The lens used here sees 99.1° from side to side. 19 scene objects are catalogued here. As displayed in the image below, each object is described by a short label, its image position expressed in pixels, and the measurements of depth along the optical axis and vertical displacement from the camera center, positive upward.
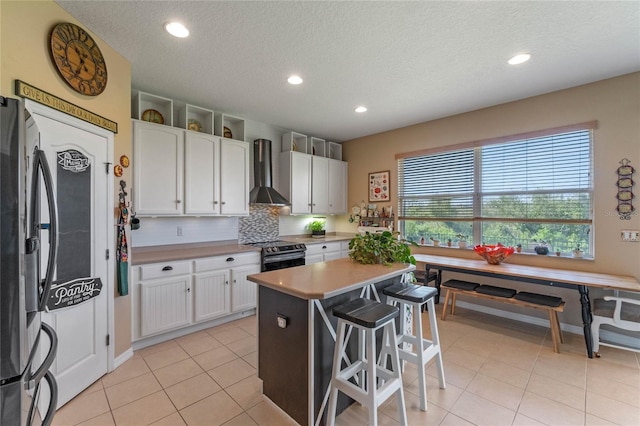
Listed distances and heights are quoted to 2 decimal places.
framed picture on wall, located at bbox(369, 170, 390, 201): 4.83 +0.48
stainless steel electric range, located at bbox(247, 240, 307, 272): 3.65 -0.59
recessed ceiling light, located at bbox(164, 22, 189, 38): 2.03 +1.40
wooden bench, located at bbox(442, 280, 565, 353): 2.71 -0.95
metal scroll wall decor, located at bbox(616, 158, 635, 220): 2.79 +0.24
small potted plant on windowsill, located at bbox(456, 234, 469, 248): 3.92 -0.40
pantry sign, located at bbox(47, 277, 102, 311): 1.89 -0.59
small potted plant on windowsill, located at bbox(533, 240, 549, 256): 3.28 -0.43
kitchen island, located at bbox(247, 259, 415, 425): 1.67 -0.79
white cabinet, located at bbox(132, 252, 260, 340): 2.71 -0.88
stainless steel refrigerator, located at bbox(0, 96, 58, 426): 0.89 -0.22
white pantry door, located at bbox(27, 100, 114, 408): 1.91 -0.19
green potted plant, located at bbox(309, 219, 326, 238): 5.04 -0.31
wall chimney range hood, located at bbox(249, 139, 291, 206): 4.08 +0.60
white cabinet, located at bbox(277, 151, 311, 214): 4.51 +0.55
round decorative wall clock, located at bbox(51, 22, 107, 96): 1.88 +1.14
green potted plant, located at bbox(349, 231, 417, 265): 2.38 -0.34
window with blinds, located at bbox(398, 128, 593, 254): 3.14 +0.27
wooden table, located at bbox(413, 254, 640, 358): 2.58 -0.66
